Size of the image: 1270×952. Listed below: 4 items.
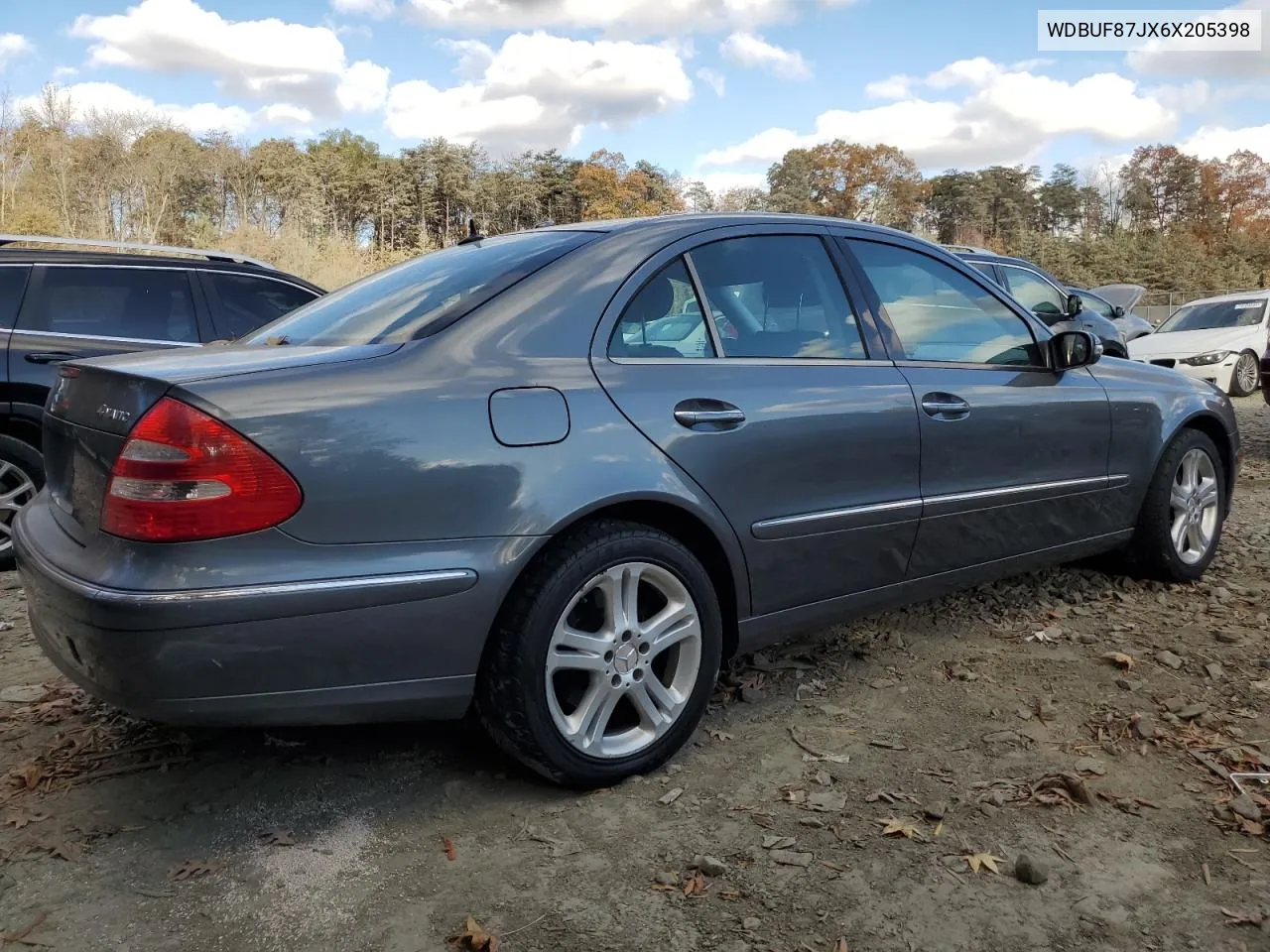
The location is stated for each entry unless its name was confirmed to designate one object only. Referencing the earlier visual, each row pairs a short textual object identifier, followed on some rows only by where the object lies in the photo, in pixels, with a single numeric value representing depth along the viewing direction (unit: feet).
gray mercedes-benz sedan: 6.79
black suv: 16.35
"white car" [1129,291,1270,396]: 44.70
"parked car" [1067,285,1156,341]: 35.83
